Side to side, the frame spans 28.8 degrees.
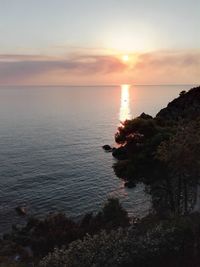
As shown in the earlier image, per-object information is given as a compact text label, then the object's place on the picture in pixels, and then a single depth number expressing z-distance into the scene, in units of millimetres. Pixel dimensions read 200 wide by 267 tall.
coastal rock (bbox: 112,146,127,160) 41022
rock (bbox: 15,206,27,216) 58812
